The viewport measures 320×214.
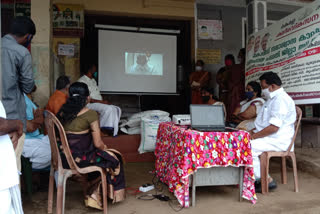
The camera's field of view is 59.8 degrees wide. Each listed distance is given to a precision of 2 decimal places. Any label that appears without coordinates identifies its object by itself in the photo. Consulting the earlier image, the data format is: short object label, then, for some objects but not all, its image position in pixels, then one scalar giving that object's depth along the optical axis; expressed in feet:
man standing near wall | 7.16
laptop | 8.70
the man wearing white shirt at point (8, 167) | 4.43
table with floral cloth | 7.99
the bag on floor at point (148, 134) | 14.69
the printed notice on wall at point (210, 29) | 22.71
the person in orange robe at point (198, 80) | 21.76
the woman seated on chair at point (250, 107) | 11.39
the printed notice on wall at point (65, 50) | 20.12
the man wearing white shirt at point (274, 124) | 9.63
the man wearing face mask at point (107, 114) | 15.03
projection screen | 22.75
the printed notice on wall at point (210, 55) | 22.94
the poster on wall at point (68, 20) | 19.70
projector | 10.92
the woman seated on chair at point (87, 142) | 7.92
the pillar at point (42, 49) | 14.02
